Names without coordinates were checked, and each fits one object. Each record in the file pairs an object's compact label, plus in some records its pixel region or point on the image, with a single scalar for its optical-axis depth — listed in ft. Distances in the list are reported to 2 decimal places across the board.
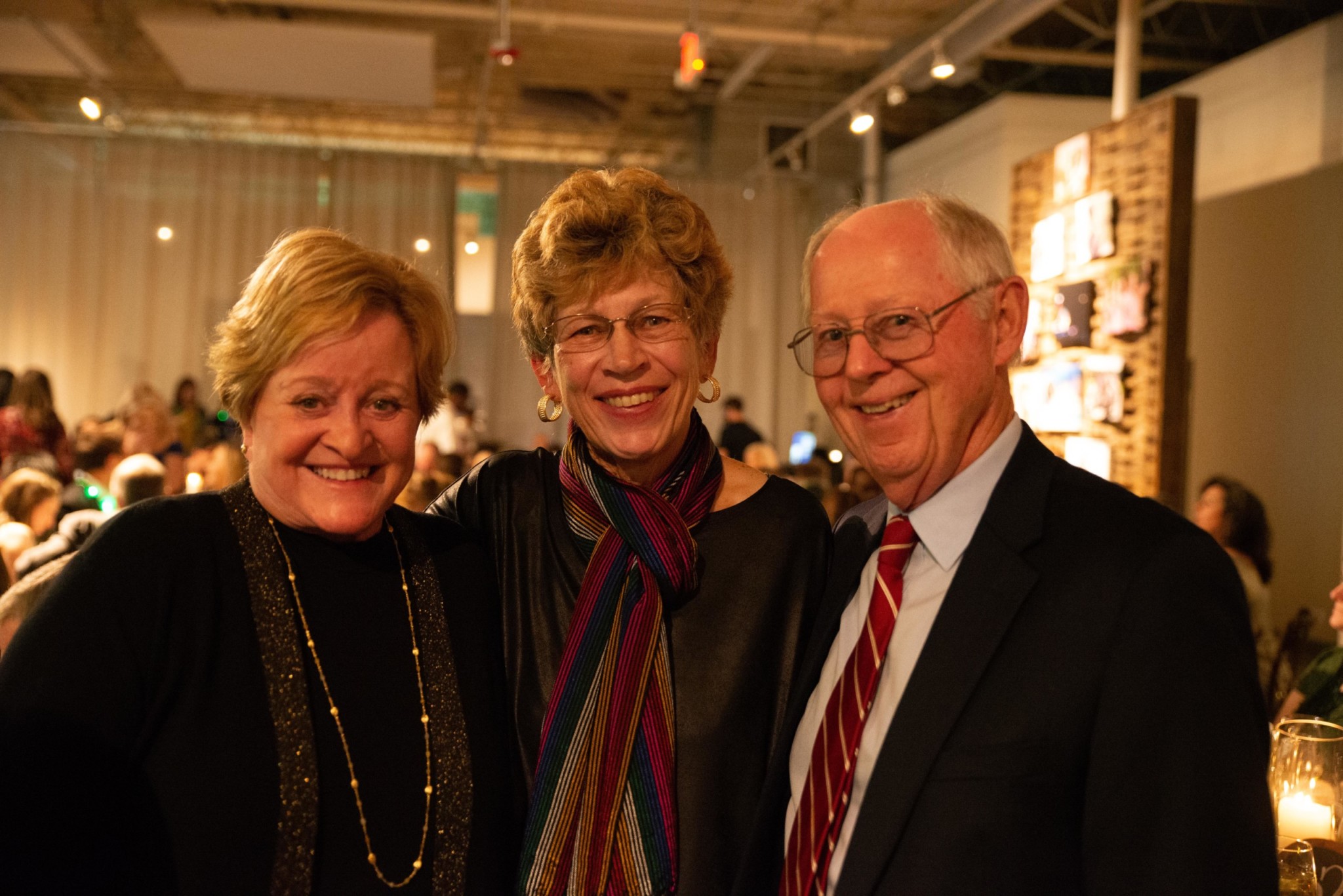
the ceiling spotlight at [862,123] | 27.20
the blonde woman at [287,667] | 4.28
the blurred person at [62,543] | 11.49
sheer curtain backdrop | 41.32
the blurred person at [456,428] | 31.50
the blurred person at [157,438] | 22.21
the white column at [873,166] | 42.29
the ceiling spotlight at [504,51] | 22.48
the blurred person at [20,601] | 8.48
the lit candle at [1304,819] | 6.73
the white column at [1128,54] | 25.00
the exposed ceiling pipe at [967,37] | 25.71
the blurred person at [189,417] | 36.94
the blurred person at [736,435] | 33.94
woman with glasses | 5.65
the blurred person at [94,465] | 16.90
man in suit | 3.93
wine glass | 5.55
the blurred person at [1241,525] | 18.76
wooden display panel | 21.03
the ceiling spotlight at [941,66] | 24.31
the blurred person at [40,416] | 22.56
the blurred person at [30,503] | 15.42
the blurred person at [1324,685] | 10.13
